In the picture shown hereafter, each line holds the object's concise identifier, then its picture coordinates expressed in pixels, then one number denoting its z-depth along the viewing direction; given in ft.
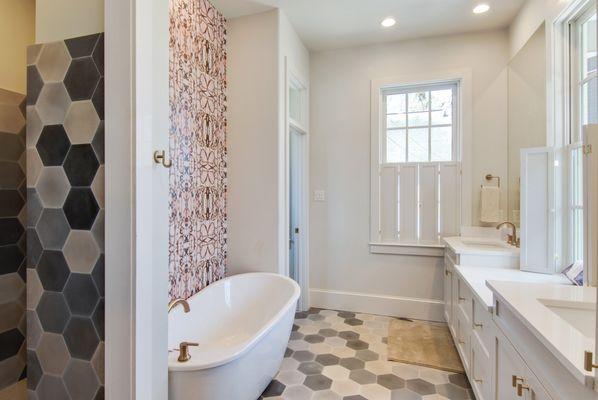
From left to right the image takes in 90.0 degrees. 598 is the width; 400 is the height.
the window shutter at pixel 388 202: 10.66
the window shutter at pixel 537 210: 6.64
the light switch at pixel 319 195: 11.27
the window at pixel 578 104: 6.08
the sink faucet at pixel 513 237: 8.18
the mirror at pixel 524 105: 7.31
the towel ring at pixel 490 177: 9.55
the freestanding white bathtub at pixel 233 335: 4.24
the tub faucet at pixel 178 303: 5.74
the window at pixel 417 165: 10.15
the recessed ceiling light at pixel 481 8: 8.34
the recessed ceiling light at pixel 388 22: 9.10
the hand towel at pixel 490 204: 9.31
